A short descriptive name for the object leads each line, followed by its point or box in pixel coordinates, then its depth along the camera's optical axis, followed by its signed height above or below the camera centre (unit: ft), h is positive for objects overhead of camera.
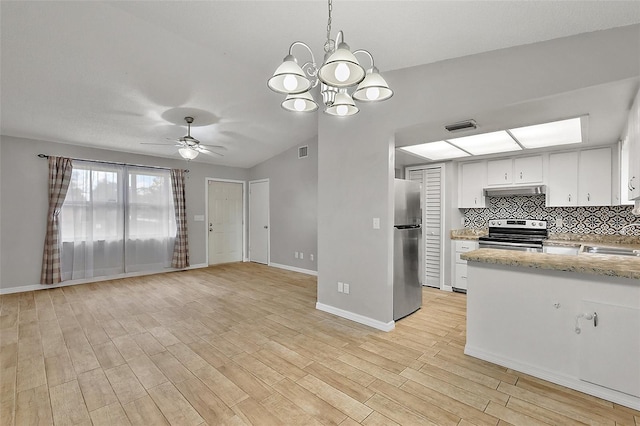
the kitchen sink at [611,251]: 10.00 -1.50
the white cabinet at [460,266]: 14.48 -2.85
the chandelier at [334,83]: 4.45 +2.36
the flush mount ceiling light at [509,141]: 9.37 +2.79
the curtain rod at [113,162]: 15.23 +3.06
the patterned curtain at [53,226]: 15.19 -0.74
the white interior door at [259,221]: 22.80 -0.79
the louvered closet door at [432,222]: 15.33 -0.60
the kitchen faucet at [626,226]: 11.85 -0.67
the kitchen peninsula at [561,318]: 6.19 -2.67
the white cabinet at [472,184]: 14.80 +1.43
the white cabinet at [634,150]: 6.87 +1.59
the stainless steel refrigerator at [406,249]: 10.77 -1.52
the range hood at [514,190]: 13.07 +0.99
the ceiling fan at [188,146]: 13.10 +3.17
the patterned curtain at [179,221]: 19.83 -0.64
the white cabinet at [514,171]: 13.33 +1.97
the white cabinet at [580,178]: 11.94 +1.42
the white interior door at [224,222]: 22.30 -0.82
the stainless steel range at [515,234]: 13.08 -1.17
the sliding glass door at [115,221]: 16.15 -0.55
